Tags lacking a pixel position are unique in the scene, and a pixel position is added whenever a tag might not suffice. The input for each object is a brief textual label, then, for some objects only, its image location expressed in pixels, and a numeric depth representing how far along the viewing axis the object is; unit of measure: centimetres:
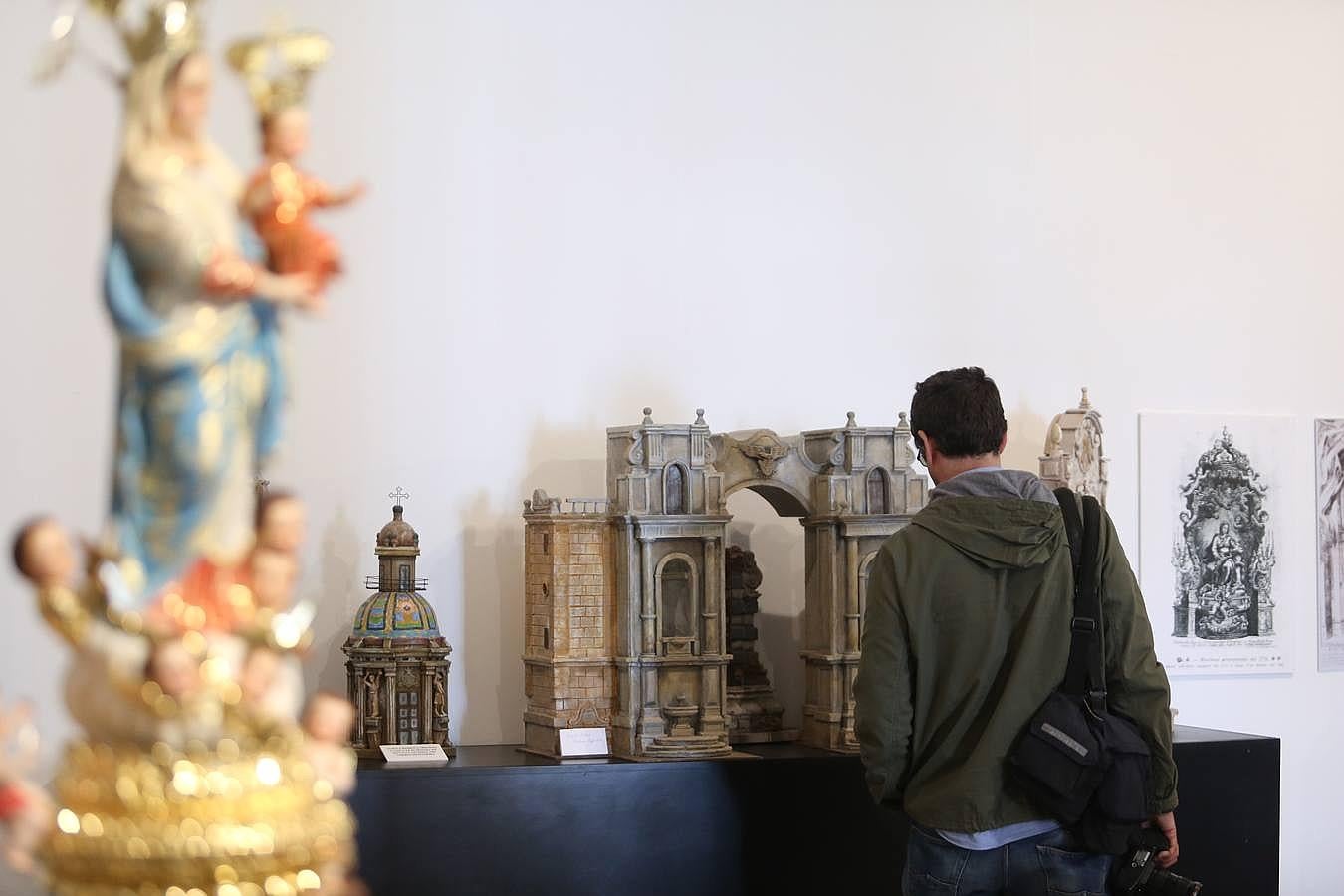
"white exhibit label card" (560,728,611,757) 473
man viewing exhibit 344
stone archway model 479
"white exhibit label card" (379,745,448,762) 454
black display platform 439
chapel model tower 462
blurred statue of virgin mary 185
